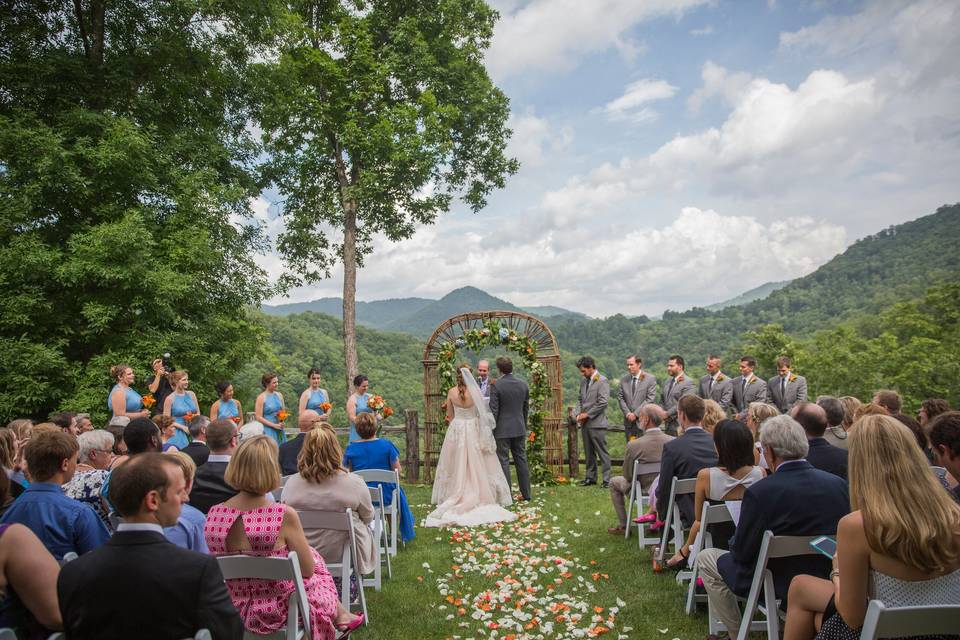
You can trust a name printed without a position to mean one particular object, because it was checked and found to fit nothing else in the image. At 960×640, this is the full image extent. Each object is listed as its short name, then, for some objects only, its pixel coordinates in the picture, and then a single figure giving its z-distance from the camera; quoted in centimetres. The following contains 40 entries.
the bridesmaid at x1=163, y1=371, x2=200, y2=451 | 762
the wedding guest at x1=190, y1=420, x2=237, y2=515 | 395
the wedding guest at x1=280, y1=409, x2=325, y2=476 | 582
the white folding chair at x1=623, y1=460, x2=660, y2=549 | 580
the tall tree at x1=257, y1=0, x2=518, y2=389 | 1358
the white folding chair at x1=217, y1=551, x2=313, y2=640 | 275
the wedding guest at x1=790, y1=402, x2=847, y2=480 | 404
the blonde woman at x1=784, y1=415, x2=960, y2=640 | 207
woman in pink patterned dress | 297
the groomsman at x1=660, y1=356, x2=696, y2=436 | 940
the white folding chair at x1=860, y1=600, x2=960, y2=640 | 197
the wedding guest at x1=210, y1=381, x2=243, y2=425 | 798
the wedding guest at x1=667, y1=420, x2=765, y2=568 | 388
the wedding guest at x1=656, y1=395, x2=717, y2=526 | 482
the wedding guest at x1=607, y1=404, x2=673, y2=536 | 587
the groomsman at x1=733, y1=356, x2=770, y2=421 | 936
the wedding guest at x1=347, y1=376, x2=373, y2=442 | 883
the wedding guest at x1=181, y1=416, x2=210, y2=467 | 480
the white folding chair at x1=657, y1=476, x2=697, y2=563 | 468
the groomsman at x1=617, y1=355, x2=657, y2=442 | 953
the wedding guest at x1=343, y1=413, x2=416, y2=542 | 589
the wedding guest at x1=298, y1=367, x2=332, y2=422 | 907
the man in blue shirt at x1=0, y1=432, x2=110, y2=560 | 273
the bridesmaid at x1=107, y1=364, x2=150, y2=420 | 693
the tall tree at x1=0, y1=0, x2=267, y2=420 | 948
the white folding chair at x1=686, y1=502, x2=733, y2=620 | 378
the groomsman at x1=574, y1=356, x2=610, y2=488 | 986
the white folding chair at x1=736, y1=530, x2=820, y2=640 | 298
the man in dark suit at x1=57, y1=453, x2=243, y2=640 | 201
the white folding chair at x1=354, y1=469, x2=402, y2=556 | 548
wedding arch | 1073
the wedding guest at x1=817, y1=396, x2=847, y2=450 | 514
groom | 866
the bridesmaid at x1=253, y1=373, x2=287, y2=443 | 872
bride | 802
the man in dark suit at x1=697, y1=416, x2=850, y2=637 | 306
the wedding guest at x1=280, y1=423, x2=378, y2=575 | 404
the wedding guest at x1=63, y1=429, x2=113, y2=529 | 372
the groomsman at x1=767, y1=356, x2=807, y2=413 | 927
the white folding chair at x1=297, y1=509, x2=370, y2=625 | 394
